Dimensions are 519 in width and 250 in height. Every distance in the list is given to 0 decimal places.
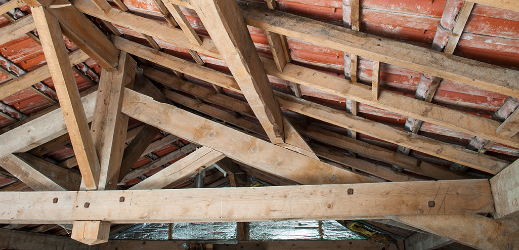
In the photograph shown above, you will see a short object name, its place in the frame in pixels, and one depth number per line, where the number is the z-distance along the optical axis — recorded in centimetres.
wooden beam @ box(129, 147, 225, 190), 341
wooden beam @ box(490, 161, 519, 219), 243
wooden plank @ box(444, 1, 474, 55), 182
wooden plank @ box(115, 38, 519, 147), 255
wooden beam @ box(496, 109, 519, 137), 233
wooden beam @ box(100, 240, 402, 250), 748
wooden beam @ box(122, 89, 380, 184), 310
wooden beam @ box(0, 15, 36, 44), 317
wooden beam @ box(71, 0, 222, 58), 283
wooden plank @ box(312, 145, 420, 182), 438
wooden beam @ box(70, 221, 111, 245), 306
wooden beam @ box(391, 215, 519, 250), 259
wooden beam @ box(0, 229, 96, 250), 618
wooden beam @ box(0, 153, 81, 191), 355
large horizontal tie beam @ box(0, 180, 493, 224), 271
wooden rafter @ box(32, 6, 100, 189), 272
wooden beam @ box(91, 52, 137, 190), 336
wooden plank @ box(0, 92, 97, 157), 369
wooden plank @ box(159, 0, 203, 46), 239
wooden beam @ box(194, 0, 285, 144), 195
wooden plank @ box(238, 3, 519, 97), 197
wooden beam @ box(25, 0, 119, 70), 284
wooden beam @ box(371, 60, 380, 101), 238
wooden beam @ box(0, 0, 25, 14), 287
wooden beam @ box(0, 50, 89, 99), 372
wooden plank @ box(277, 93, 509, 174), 312
